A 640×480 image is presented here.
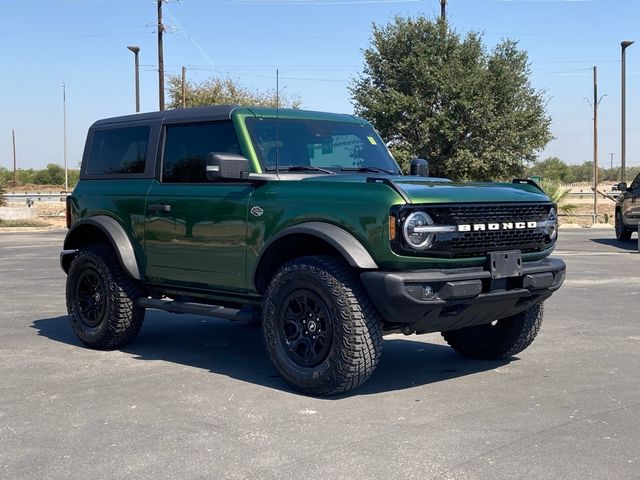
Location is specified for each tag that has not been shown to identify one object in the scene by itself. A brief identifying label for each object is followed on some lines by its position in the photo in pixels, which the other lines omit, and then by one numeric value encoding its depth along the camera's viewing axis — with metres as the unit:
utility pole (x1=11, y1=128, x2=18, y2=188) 92.50
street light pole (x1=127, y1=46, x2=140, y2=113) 40.66
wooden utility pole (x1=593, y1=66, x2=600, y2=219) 36.47
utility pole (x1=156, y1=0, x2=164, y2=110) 36.59
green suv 5.57
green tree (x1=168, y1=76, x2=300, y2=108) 45.75
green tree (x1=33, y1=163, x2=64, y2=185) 114.25
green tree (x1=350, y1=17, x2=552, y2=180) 30.62
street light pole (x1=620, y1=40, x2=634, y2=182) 34.89
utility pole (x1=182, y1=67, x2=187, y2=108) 40.75
